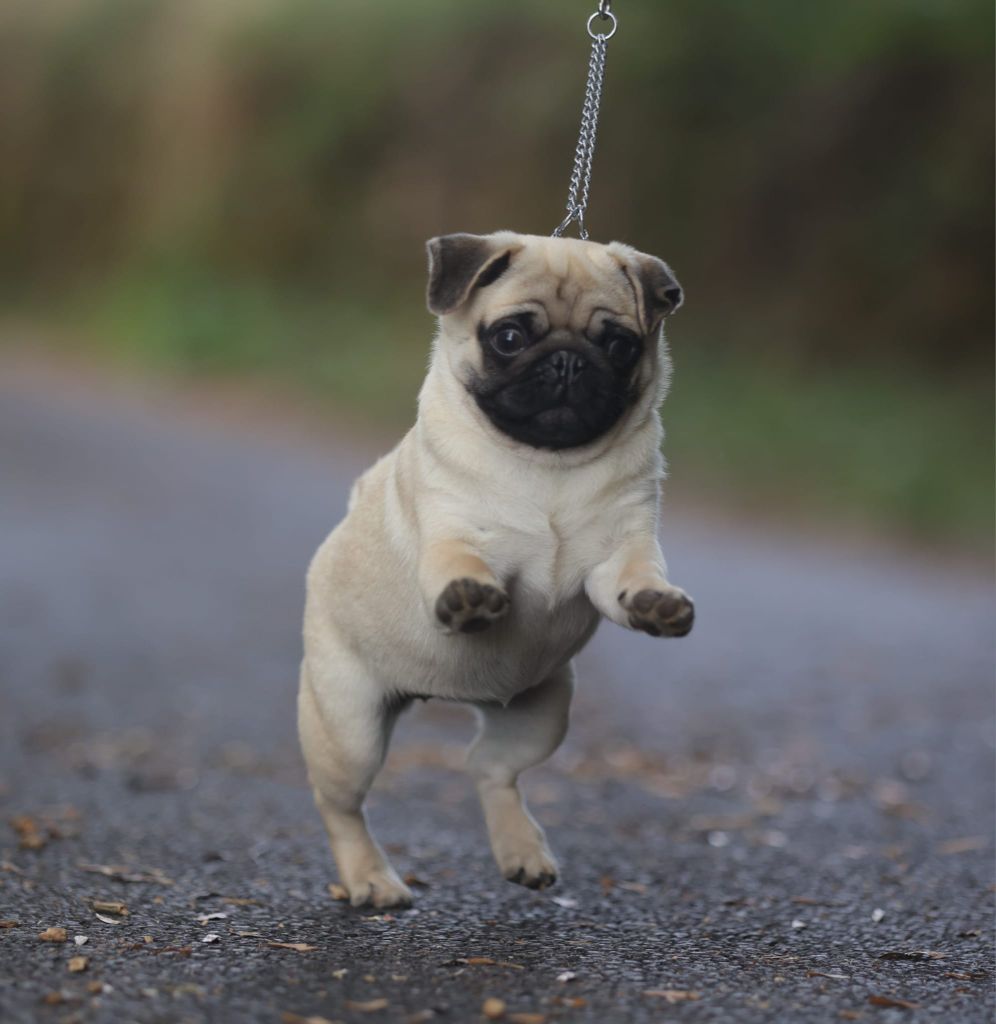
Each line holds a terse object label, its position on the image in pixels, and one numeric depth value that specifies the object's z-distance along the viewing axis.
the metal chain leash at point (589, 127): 4.39
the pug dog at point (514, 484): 3.94
